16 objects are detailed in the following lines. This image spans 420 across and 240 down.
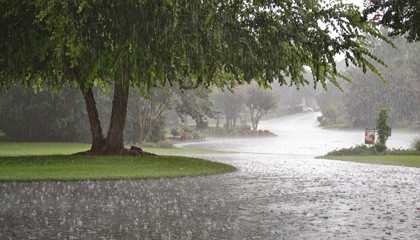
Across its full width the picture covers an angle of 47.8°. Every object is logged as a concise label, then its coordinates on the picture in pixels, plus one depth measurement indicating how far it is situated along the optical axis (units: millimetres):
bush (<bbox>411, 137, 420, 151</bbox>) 27456
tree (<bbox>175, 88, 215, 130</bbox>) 40062
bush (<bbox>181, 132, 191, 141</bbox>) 46812
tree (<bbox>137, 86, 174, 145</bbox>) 38344
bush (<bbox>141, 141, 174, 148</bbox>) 37031
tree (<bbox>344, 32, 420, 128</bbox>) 67438
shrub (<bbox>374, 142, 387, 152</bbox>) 26797
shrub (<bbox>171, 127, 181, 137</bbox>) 51125
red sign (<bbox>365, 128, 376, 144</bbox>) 27406
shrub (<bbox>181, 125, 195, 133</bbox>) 52531
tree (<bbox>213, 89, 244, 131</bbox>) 62300
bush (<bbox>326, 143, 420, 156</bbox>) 26061
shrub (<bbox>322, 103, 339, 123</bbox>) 75062
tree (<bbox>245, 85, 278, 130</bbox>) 59094
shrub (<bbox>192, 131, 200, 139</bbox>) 48438
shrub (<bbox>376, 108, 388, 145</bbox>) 28008
